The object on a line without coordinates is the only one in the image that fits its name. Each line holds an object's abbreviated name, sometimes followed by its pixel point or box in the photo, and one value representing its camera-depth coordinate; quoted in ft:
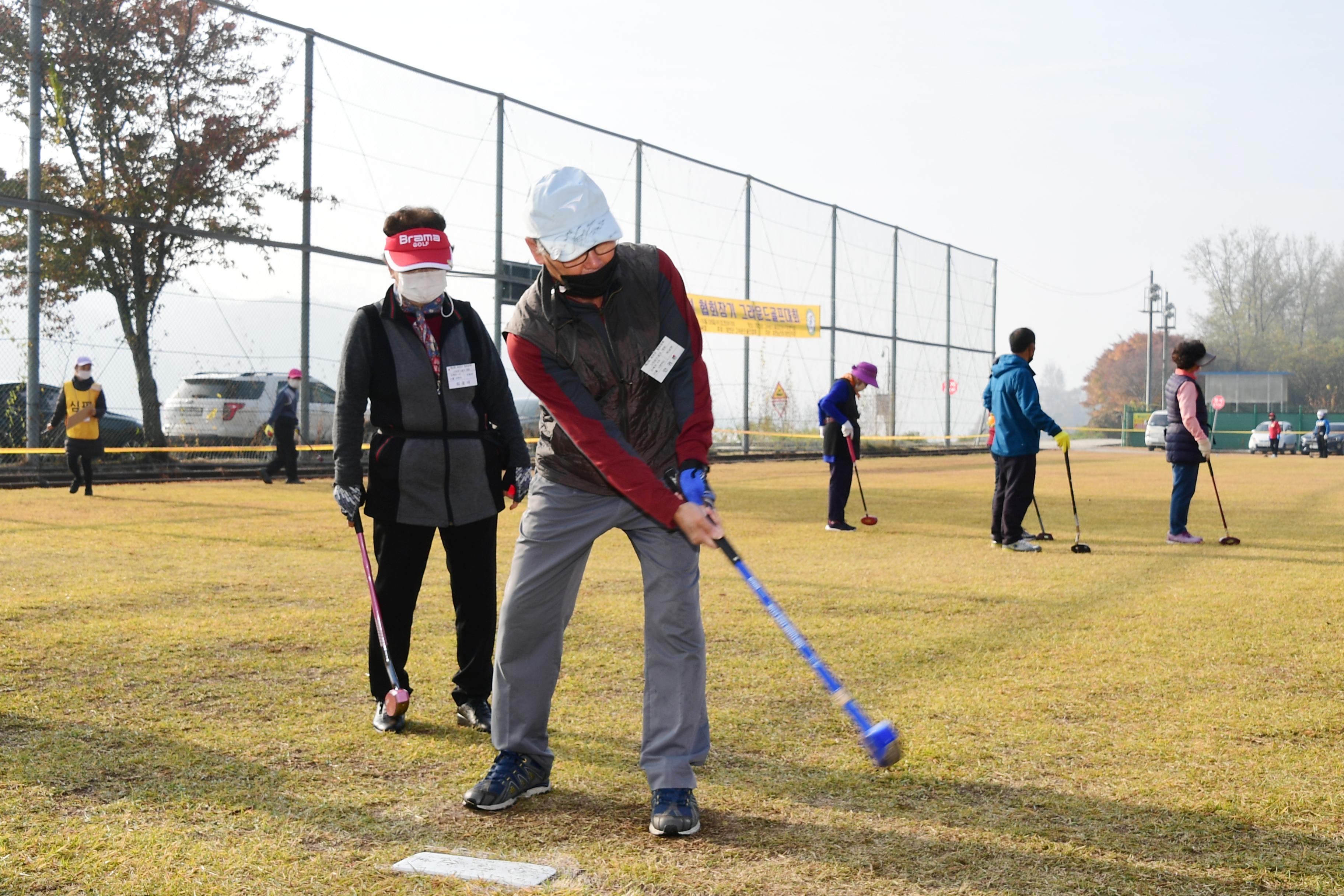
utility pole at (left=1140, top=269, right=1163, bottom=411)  229.25
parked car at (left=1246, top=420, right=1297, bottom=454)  149.07
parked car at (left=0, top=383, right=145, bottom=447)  52.75
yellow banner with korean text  92.32
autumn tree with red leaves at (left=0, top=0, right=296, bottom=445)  54.49
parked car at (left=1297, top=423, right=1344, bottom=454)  143.23
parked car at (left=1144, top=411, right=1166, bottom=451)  148.36
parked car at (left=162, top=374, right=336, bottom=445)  59.26
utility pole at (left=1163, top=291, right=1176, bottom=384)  246.27
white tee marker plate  9.29
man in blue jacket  32.63
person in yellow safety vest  47.60
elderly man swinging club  10.76
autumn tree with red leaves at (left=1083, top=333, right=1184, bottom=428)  311.88
